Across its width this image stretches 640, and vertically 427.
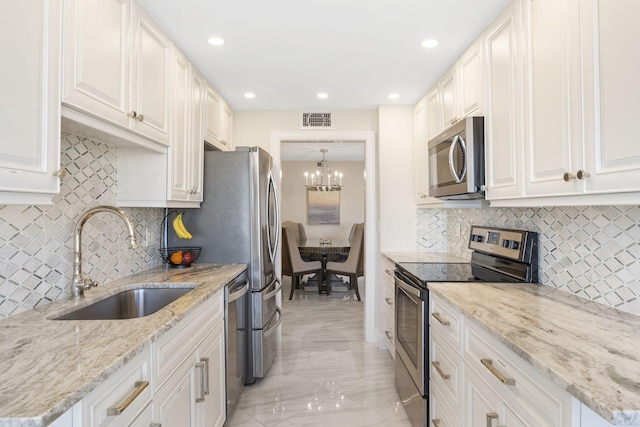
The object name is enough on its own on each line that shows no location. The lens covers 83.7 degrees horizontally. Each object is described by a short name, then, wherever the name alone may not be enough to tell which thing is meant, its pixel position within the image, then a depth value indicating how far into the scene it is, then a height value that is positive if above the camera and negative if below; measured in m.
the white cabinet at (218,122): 2.89 +0.86
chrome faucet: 1.63 -0.21
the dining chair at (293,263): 5.50 -0.68
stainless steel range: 1.97 -0.35
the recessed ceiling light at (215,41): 2.19 +1.11
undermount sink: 1.74 -0.43
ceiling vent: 3.65 +1.01
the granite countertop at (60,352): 0.74 -0.37
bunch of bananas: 2.58 -0.07
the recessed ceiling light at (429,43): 2.21 +1.10
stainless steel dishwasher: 2.23 -0.79
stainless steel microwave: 2.03 +0.36
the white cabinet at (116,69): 1.29 +0.66
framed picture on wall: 7.21 +0.25
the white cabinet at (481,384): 0.98 -0.57
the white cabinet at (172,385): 0.93 -0.57
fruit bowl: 2.47 -0.25
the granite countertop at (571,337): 0.78 -0.37
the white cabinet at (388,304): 2.97 -0.75
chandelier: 7.26 +0.86
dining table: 5.67 -0.54
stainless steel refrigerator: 2.68 -0.04
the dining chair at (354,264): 5.39 -0.69
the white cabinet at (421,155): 3.07 +0.58
